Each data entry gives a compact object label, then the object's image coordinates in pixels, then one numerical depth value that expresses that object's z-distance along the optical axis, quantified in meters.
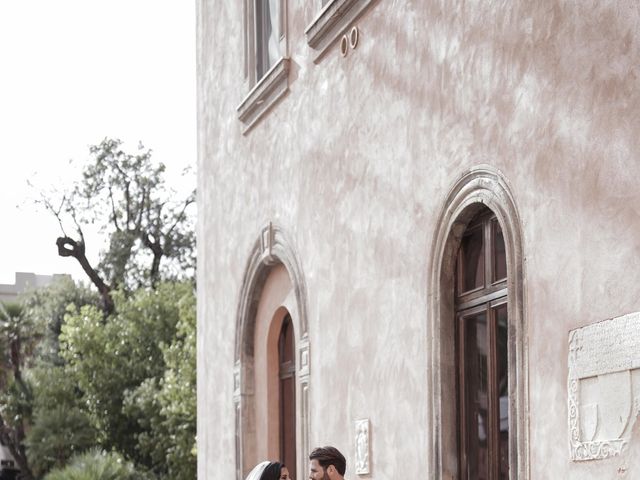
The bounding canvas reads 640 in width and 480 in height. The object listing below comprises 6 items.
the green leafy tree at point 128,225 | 46.78
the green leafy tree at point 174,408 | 34.56
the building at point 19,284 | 65.75
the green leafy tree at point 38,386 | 40.00
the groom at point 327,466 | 9.26
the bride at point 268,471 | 8.32
